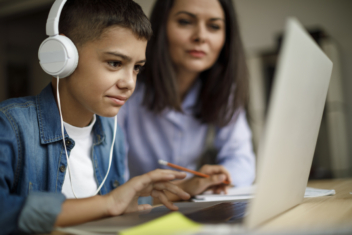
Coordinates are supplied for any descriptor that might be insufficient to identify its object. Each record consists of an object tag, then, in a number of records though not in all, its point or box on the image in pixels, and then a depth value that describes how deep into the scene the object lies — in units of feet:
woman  3.83
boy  1.98
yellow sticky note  1.19
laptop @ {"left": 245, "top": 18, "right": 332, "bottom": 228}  1.15
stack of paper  2.39
